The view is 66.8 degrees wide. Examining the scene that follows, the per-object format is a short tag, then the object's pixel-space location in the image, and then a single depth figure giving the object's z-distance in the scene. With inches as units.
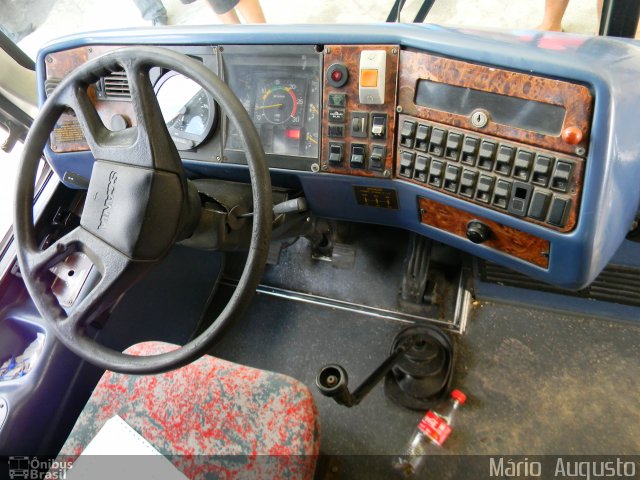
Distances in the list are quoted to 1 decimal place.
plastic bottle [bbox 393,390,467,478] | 56.1
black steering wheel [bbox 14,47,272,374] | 31.7
